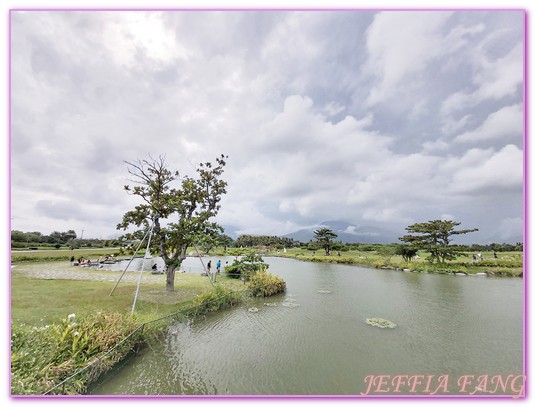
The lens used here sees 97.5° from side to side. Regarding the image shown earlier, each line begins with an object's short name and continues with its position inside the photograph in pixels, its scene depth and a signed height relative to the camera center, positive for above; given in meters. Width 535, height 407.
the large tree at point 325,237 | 56.01 -5.74
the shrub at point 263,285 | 16.11 -5.03
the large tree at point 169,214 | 13.77 -0.13
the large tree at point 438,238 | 29.75 -3.19
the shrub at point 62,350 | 4.82 -3.36
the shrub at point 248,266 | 19.28 -4.53
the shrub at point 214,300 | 12.02 -4.83
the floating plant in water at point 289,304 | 14.09 -5.58
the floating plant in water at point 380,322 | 10.84 -5.19
